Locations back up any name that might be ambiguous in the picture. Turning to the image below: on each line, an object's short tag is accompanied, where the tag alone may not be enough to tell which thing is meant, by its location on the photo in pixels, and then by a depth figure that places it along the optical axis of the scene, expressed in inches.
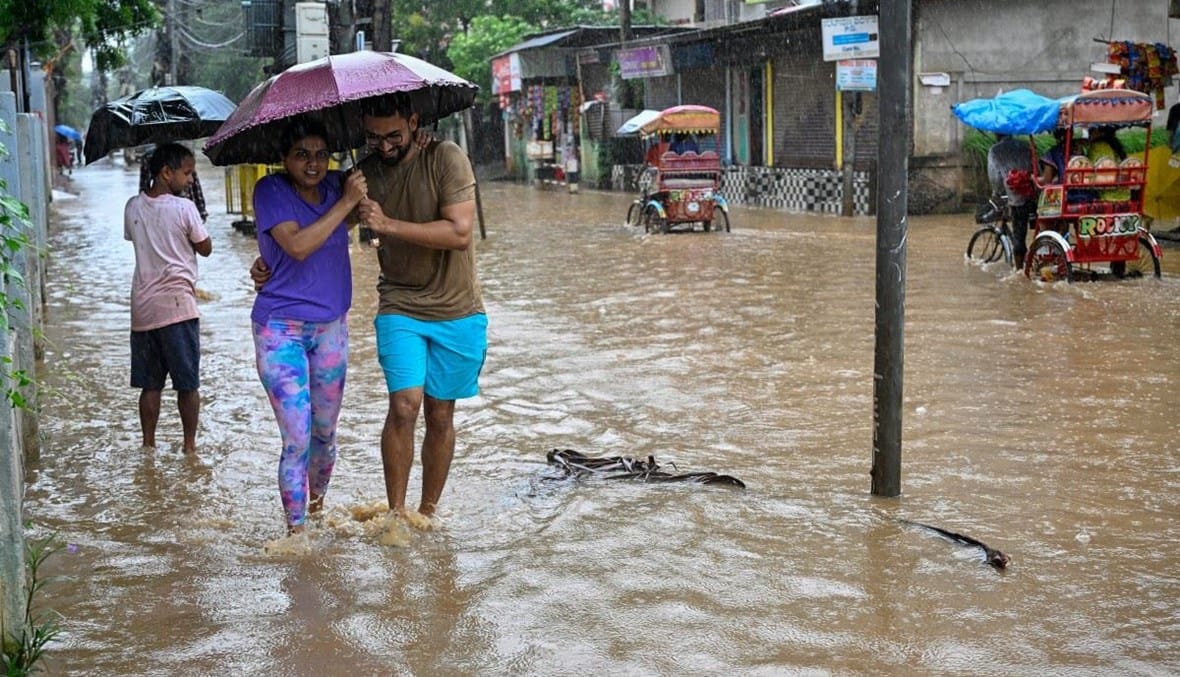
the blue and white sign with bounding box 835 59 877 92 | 840.9
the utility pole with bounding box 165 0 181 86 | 1595.7
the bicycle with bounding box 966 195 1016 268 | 553.0
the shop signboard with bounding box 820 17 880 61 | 826.2
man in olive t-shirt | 206.5
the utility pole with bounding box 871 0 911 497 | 214.7
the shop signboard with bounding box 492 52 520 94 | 1375.5
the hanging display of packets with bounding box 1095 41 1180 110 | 645.3
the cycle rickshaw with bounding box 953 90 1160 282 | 493.4
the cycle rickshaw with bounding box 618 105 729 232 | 761.6
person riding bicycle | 535.5
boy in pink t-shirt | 269.1
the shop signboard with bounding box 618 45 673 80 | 1109.1
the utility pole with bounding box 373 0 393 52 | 651.5
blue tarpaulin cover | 499.5
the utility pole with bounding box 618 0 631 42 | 1162.0
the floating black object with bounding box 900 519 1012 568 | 195.0
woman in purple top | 203.3
